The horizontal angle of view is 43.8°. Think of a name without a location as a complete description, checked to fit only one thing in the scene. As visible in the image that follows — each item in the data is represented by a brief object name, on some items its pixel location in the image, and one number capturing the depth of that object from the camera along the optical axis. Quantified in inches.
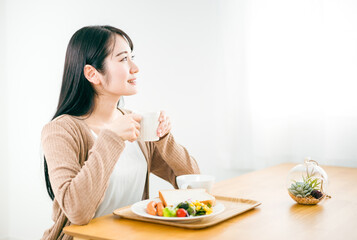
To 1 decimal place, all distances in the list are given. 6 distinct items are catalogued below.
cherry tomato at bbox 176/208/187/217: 39.7
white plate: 39.0
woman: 45.9
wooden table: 37.0
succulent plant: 47.4
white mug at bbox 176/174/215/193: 46.6
